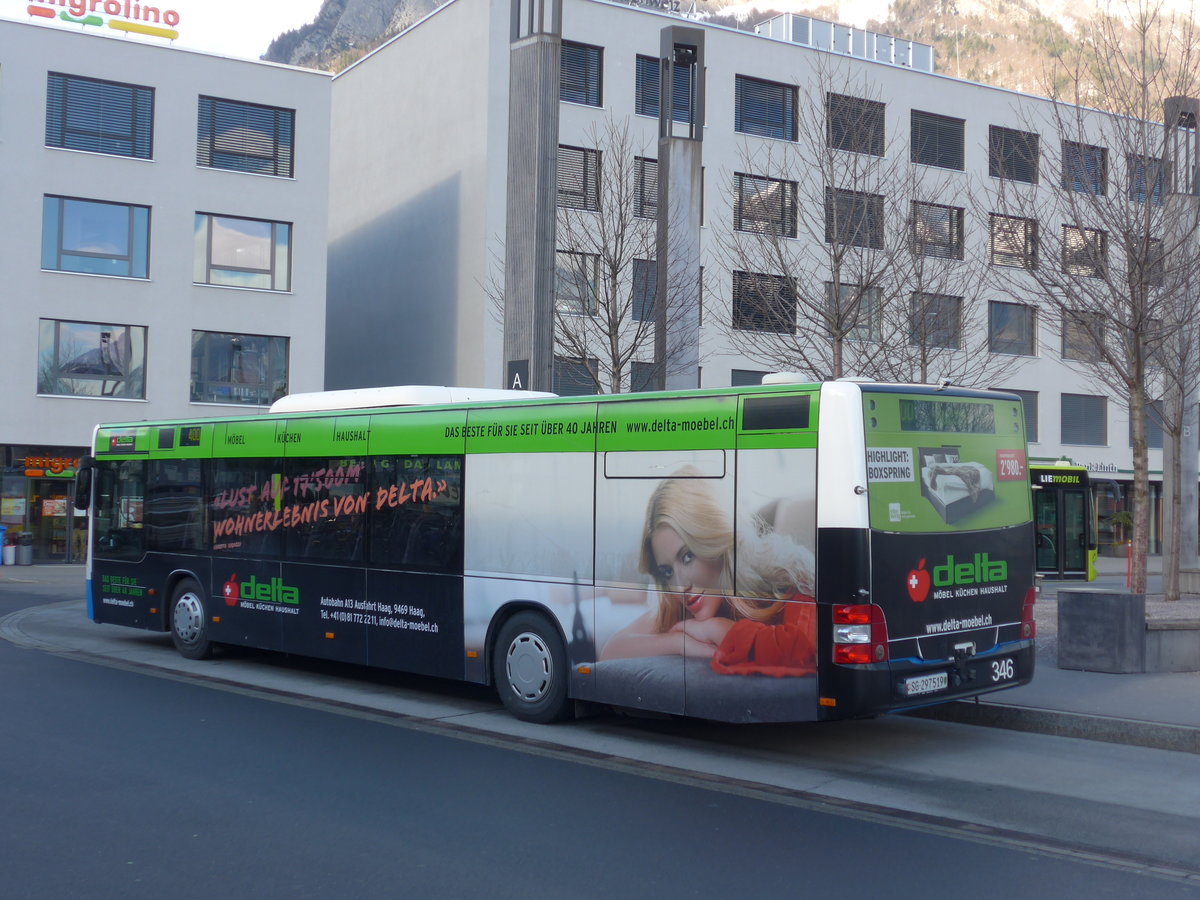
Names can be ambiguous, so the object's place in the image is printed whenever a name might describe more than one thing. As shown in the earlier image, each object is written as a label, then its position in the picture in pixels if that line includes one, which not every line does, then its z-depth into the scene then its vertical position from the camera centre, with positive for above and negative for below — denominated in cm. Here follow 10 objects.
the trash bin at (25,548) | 3303 -150
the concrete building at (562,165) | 3475 +1027
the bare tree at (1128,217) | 1369 +337
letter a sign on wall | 1534 +160
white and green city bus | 797 -32
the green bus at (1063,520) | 2920 -25
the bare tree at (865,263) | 1766 +377
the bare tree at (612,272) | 1873 +415
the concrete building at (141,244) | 3228 +690
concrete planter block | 1155 -115
